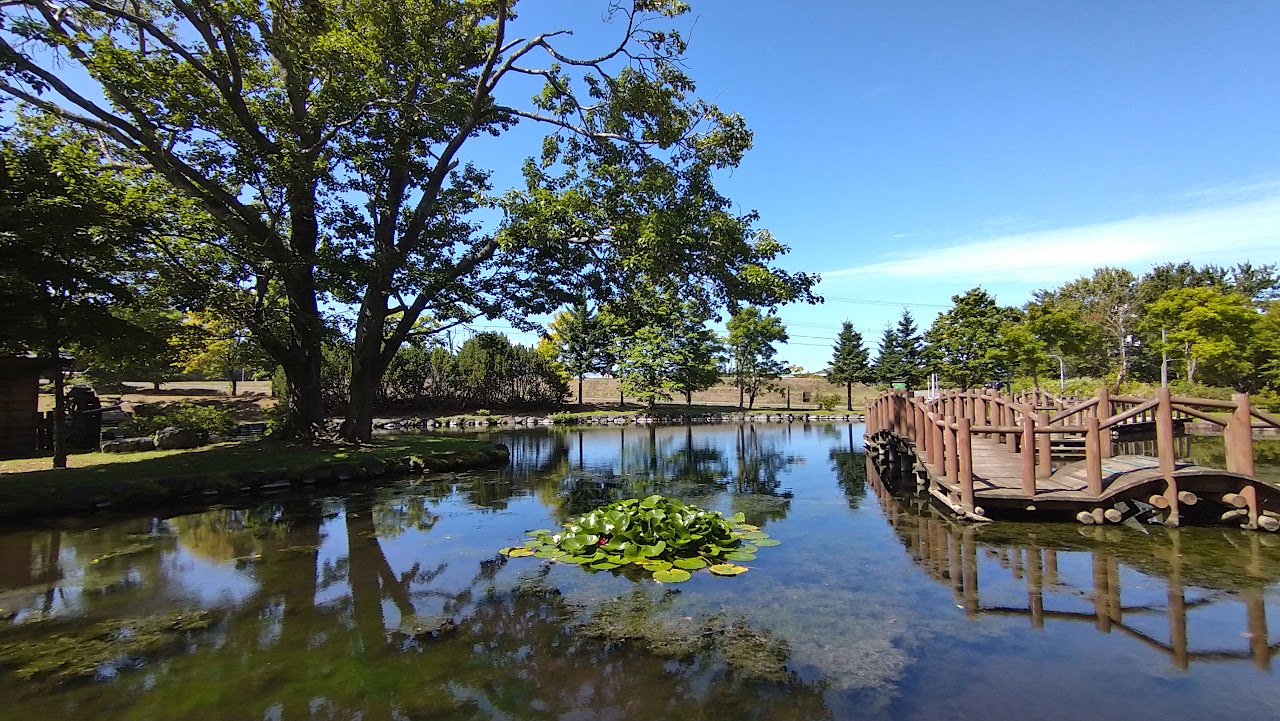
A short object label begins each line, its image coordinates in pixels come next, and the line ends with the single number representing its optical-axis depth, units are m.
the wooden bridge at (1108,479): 7.27
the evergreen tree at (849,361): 44.94
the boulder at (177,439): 14.65
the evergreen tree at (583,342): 40.34
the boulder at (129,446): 14.09
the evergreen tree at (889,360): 42.41
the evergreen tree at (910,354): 39.66
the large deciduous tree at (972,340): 32.50
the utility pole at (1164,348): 23.64
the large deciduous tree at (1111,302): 40.94
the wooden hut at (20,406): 13.77
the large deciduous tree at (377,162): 12.56
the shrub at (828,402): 46.03
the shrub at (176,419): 15.92
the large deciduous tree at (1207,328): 24.39
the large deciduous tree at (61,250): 9.43
